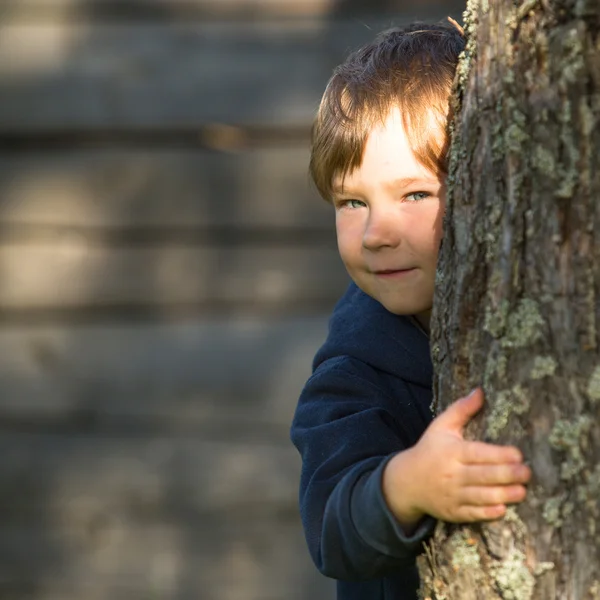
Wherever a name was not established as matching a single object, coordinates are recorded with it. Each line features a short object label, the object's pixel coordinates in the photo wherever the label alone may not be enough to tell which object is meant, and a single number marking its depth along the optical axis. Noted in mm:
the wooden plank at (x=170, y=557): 7781
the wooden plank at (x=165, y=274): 7645
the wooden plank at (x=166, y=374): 7652
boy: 3189
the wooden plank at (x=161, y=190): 7641
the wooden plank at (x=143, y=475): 7727
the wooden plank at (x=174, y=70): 7562
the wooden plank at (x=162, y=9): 7535
